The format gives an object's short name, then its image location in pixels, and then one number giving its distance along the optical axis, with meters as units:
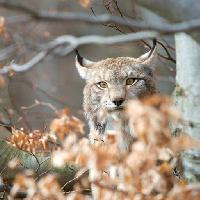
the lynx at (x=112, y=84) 15.85
